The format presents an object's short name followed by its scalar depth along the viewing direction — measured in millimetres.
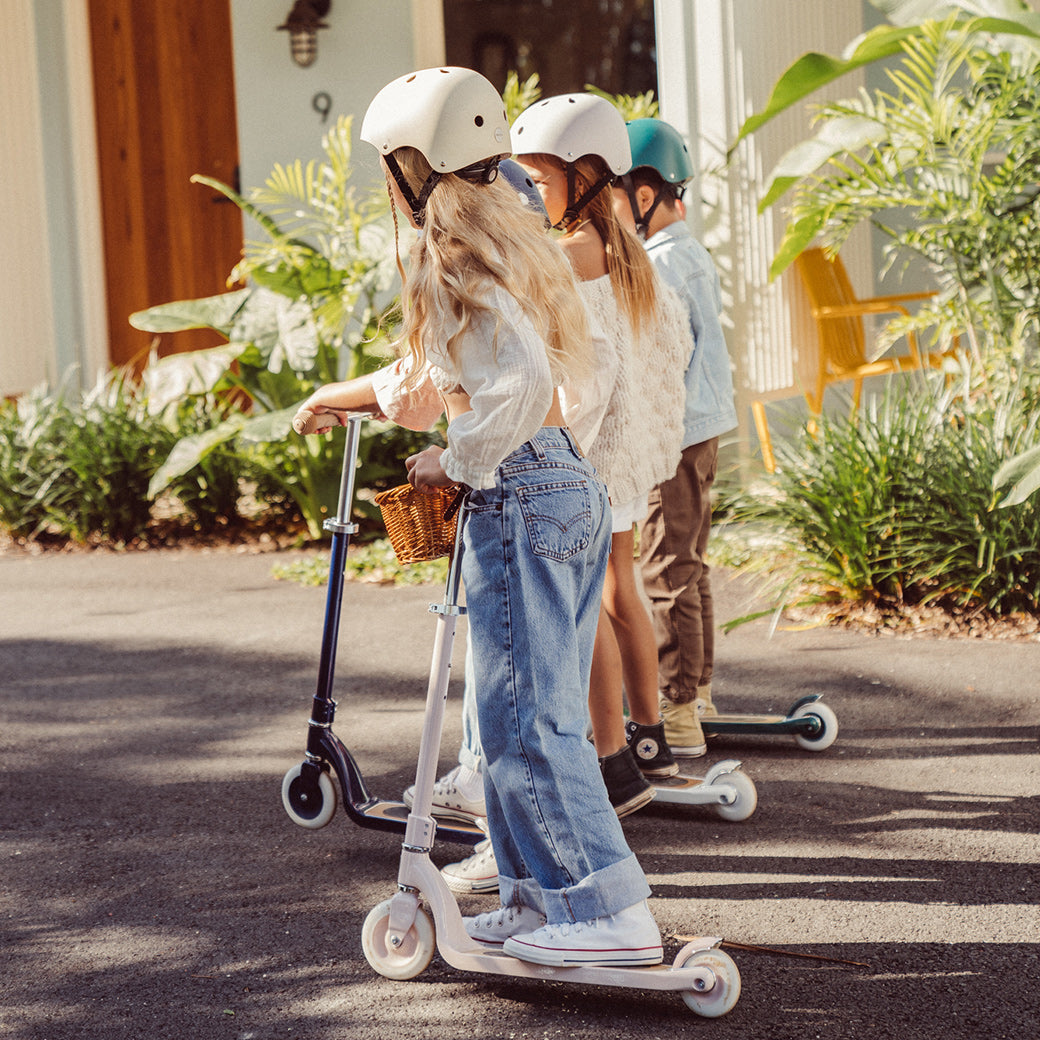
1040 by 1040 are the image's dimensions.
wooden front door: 10516
